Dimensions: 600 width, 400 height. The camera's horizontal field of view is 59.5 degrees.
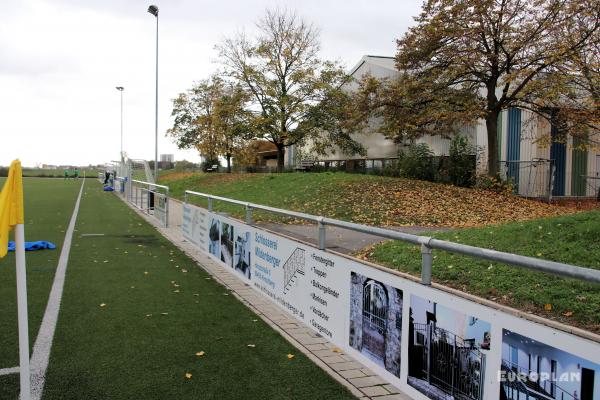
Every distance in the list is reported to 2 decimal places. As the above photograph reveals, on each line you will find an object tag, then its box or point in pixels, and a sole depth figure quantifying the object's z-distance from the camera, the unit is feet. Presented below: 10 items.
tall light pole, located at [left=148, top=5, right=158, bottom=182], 107.04
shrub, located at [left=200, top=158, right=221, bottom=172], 191.74
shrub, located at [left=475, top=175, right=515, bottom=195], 66.13
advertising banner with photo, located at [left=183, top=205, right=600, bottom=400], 8.13
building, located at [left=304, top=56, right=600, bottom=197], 73.87
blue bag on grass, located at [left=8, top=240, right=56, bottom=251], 34.58
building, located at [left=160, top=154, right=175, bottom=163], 292.04
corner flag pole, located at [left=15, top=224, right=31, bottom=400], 10.84
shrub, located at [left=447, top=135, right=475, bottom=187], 74.95
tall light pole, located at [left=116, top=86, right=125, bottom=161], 201.77
